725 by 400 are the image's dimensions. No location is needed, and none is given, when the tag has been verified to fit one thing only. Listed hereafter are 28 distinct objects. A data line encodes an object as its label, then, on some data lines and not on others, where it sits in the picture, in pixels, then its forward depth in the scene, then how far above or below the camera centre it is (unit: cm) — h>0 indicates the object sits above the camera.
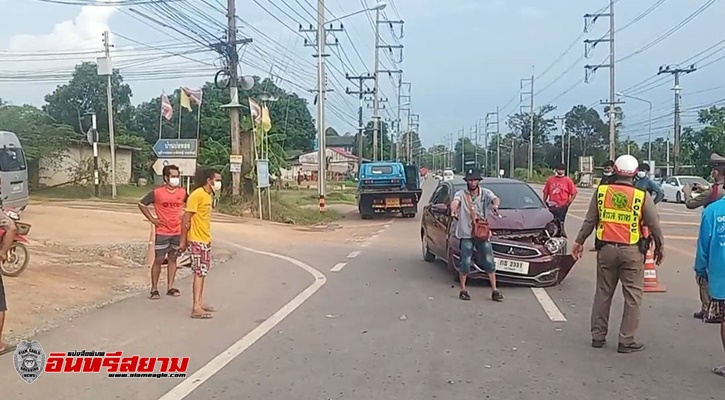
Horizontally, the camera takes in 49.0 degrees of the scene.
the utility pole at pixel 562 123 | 10244 +656
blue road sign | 2478 +72
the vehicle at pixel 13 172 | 2041 -2
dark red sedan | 1115 -107
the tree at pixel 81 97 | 7419 +704
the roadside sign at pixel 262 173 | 2703 -8
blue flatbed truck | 2884 -70
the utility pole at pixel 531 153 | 9150 +199
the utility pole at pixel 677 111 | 5719 +428
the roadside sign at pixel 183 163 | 2450 +25
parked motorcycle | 1210 -136
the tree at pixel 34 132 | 3691 +187
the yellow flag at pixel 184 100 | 3127 +281
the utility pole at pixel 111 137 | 3750 +161
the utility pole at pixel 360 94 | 6531 +645
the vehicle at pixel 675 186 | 4166 -91
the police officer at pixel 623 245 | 743 -71
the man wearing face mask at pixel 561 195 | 1476 -47
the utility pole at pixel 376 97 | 6309 +585
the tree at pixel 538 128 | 12325 +679
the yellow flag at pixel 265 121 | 3020 +191
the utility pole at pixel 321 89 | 3256 +345
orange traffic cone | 1116 -160
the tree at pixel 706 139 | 5166 +207
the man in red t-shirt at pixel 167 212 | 1038 -54
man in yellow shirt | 926 -76
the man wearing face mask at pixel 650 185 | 1222 -24
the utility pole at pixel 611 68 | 5297 +763
